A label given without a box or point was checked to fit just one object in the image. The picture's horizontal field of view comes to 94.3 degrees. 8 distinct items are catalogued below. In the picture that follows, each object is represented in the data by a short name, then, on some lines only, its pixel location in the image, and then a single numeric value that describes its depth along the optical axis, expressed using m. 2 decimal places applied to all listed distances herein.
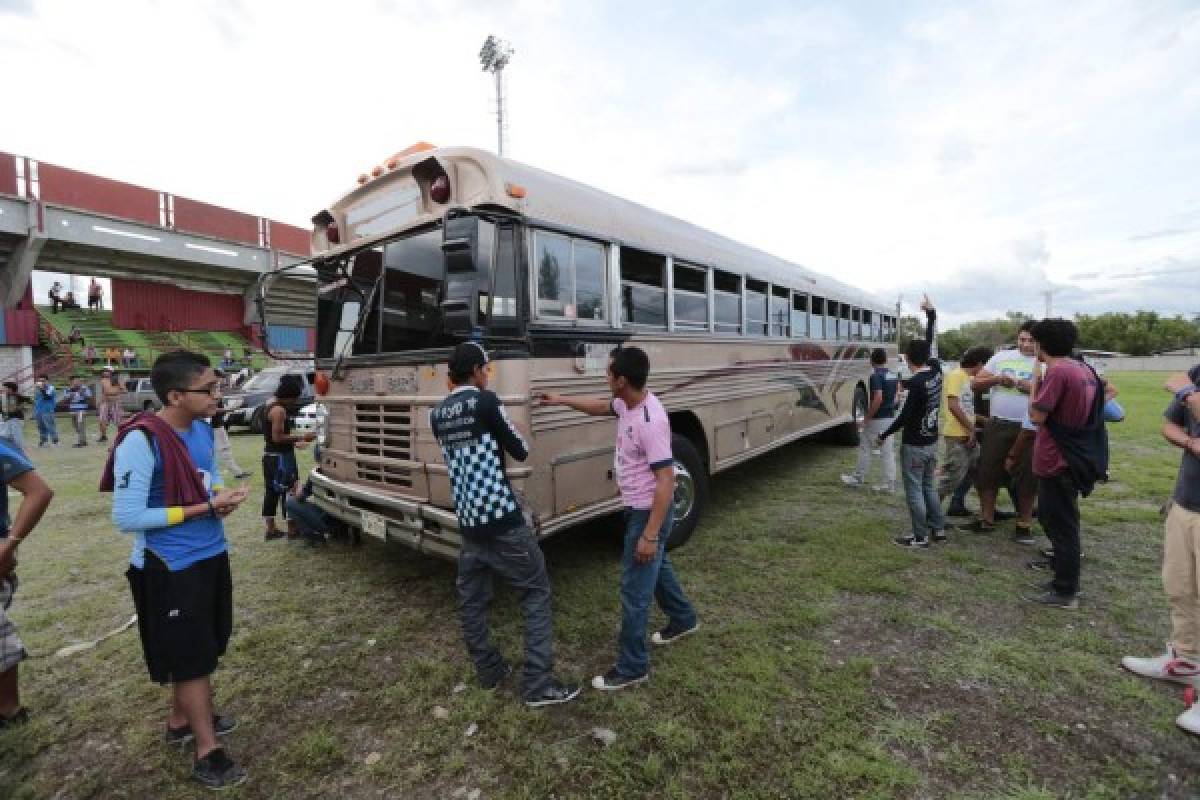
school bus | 3.67
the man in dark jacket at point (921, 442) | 5.00
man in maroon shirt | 3.86
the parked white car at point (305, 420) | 13.02
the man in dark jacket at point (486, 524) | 2.89
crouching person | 5.56
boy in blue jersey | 2.37
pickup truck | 18.66
